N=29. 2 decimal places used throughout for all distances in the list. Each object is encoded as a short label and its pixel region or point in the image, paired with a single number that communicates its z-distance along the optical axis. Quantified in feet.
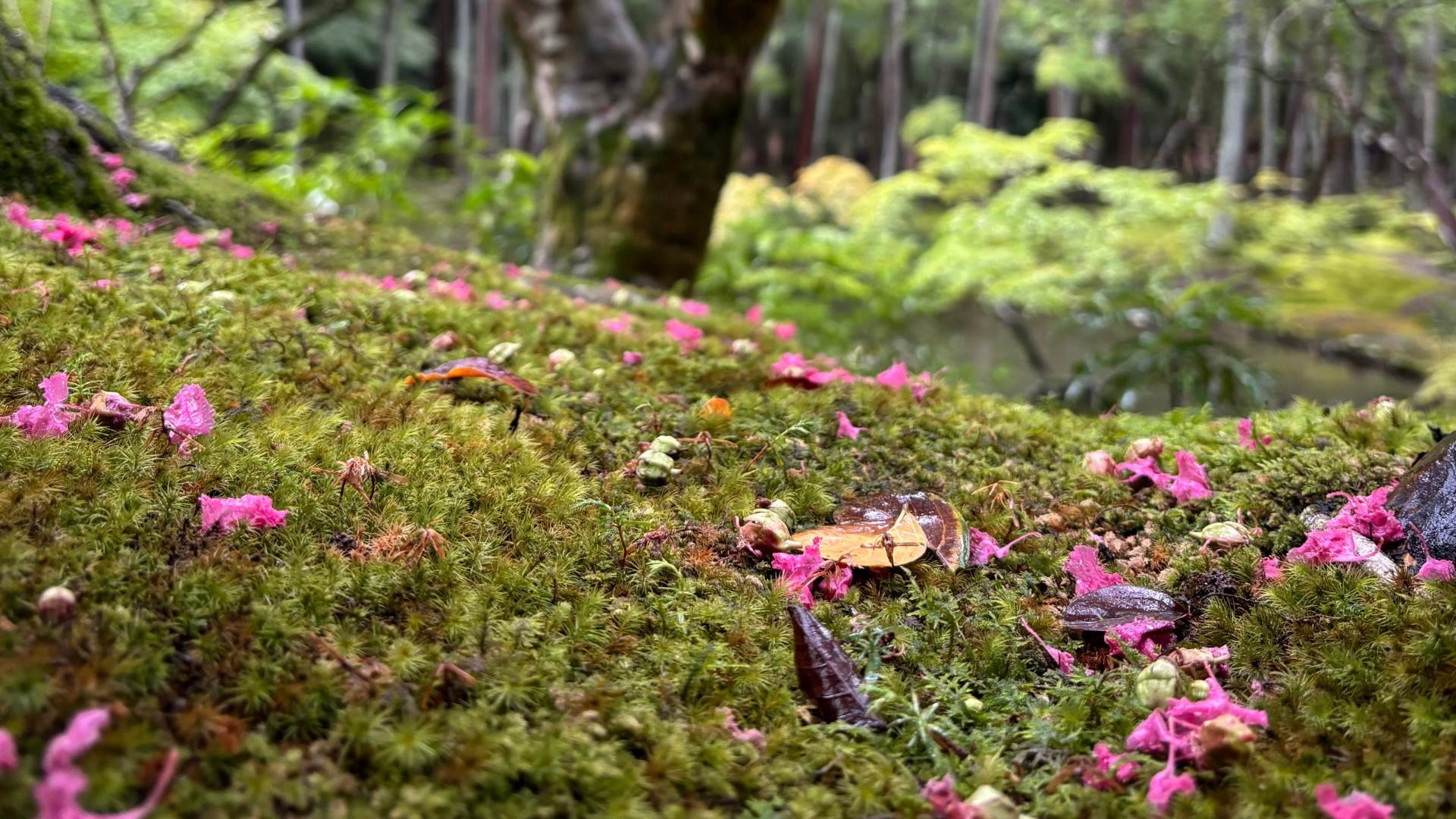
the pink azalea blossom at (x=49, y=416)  1.10
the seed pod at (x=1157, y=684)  1.06
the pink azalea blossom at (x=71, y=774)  0.83
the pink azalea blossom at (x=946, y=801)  0.96
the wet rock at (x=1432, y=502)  1.19
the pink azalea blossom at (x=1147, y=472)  1.41
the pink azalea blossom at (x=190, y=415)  1.16
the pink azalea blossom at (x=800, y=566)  1.20
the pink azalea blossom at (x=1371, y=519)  1.22
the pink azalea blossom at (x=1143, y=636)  1.14
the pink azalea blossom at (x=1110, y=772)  1.00
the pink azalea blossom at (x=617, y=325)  1.73
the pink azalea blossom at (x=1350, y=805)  0.94
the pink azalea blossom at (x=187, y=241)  1.66
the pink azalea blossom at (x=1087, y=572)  1.24
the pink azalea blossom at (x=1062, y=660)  1.14
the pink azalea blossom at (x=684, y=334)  1.71
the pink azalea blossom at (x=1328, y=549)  1.20
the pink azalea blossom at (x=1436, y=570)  1.16
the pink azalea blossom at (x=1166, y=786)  0.98
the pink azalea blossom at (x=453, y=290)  1.74
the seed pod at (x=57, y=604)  0.93
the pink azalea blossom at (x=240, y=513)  1.06
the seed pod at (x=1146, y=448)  1.44
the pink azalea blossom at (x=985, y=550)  1.27
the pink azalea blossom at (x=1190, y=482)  1.38
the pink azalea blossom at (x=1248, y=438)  1.47
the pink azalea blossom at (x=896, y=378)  1.61
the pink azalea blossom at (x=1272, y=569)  1.20
